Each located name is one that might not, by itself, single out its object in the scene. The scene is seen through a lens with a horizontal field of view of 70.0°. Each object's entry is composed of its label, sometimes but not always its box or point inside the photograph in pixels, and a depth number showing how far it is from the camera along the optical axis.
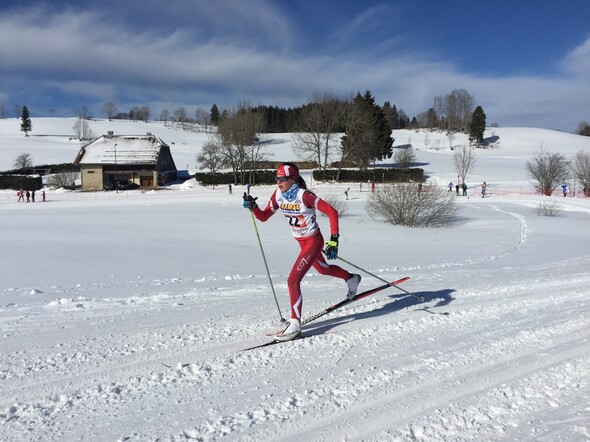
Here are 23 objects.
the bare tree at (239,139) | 54.81
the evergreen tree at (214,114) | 134.62
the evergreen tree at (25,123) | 103.62
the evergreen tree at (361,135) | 58.38
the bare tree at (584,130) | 129.12
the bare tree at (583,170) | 41.47
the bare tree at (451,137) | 93.68
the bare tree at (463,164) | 55.72
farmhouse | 53.03
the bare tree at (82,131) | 106.09
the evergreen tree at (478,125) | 91.81
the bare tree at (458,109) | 118.19
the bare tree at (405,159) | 59.59
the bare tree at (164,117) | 151.55
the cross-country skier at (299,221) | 4.79
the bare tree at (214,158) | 58.28
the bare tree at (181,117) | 145.62
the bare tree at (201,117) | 142.70
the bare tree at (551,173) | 43.75
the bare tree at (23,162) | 64.19
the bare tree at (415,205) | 21.28
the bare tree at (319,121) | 56.81
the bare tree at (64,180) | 53.35
